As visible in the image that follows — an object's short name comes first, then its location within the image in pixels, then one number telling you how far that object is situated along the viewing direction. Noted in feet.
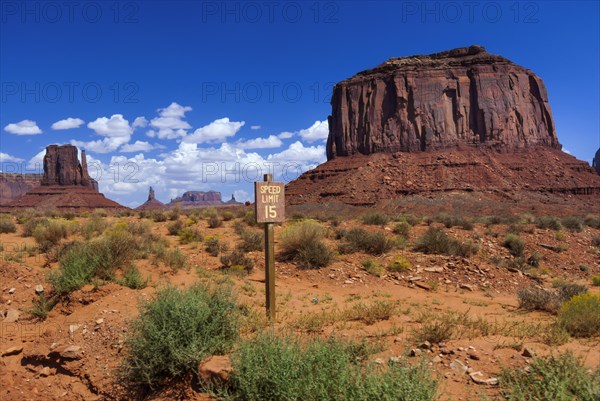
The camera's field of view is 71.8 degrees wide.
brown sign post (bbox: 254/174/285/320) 23.02
